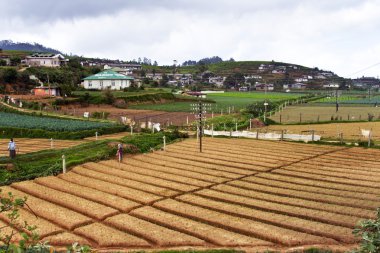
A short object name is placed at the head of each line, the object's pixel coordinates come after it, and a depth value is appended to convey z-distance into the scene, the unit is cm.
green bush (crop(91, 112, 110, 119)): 5555
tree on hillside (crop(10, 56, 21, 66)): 11280
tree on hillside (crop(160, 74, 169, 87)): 13765
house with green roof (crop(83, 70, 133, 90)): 9619
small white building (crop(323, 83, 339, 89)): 16130
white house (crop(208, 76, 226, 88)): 16462
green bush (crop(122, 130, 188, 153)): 3362
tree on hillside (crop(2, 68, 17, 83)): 8388
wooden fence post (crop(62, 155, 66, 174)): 2553
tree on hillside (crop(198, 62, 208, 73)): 18856
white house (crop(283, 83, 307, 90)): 16470
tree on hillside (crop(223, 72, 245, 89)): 16371
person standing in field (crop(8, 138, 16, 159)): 2733
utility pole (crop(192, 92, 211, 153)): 3327
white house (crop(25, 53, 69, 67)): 11759
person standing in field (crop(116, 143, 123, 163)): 2931
